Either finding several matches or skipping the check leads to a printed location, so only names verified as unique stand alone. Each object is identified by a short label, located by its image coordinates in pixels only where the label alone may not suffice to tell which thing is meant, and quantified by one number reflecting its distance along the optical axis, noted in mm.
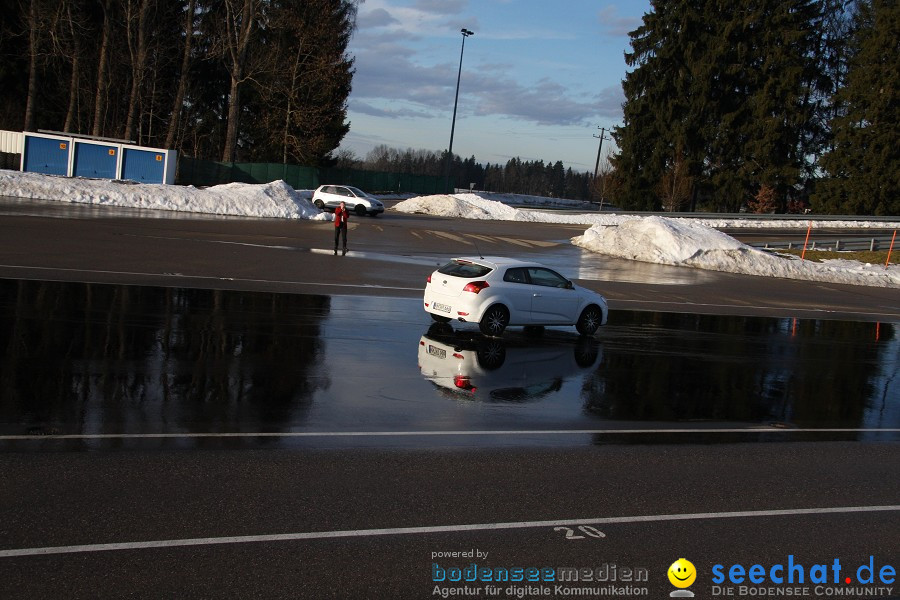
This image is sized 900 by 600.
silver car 47781
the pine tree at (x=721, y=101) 70500
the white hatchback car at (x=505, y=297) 15844
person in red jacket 27641
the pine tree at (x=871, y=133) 64062
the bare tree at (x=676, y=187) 69000
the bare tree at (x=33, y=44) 51531
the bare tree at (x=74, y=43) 52097
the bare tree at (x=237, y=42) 51656
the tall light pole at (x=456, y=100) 68438
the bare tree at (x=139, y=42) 52125
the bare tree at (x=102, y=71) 52906
